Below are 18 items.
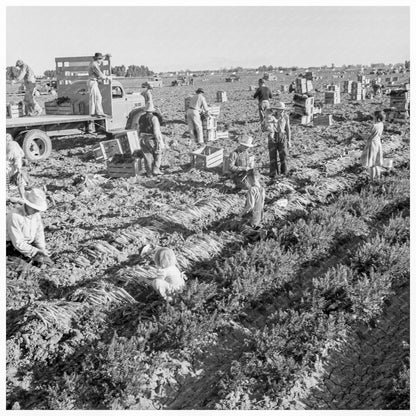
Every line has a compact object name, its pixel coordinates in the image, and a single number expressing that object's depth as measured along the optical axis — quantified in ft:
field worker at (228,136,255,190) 32.17
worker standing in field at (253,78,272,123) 55.10
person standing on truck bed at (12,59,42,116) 45.39
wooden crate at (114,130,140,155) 36.01
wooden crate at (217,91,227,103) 87.30
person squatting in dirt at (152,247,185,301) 17.90
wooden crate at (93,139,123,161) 36.65
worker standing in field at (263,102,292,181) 33.06
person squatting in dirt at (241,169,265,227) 23.93
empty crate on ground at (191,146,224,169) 36.60
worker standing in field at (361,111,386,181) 31.81
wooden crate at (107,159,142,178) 35.40
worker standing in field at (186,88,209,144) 41.78
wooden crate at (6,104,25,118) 42.55
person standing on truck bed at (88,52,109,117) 41.96
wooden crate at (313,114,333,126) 56.08
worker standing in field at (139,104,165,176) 33.65
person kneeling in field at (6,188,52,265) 19.60
